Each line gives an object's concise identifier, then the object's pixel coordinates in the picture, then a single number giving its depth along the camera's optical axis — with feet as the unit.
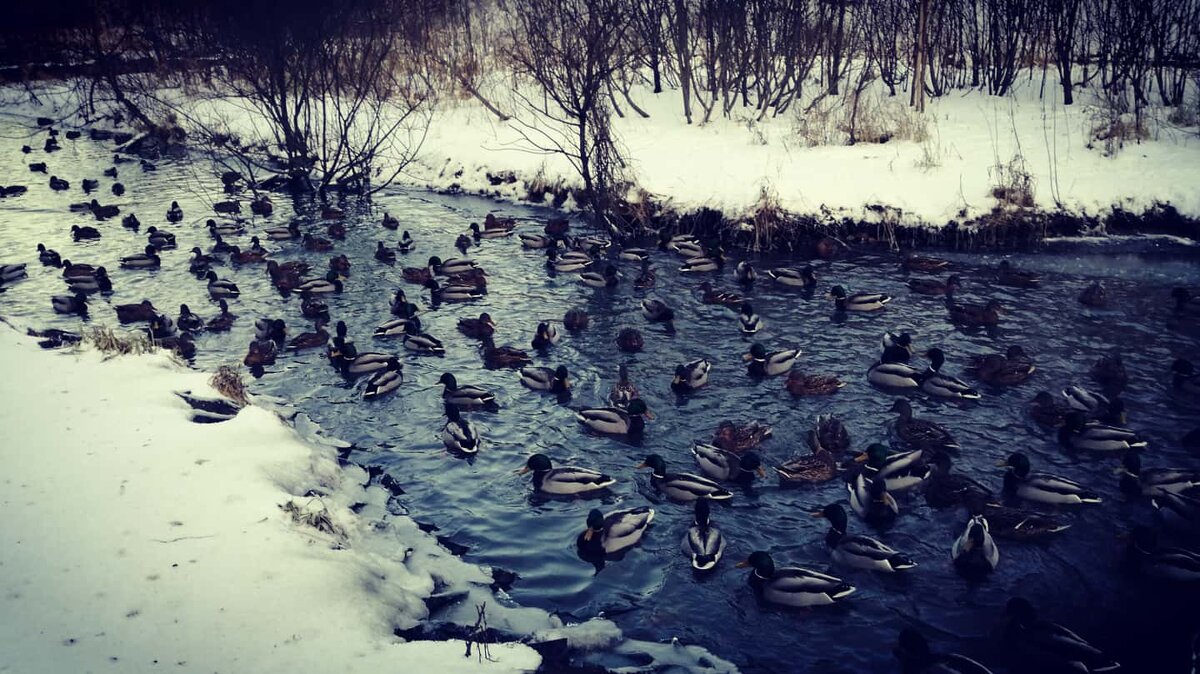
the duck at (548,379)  37.83
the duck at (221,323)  45.96
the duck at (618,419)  33.96
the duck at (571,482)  29.78
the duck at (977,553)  24.68
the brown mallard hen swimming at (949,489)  28.02
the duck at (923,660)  20.29
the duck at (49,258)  56.70
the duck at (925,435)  31.35
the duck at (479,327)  43.98
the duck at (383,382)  37.74
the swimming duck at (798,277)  49.75
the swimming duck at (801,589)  23.61
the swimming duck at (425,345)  42.86
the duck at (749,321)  43.37
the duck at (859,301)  45.62
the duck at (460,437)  32.63
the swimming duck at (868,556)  24.68
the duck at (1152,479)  27.68
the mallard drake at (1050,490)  27.89
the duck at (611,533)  26.37
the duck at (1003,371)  36.63
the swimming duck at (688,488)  28.89
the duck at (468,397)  36.19
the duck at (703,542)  25.54
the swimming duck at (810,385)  36.42
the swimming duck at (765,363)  38.34
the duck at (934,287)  47.01
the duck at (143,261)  56.49
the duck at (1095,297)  43.93
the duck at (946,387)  35.60
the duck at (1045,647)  20.77
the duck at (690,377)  37.04
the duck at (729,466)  29.94
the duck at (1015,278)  47.39
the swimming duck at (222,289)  50.60
